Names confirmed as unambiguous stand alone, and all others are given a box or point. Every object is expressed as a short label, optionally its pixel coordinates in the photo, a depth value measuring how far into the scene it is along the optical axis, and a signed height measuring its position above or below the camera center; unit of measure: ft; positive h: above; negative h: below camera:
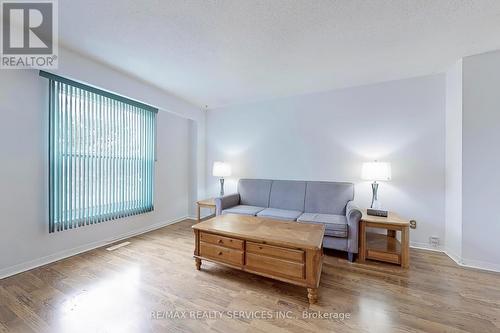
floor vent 8.55 -3.57
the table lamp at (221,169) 12.12 -0.25
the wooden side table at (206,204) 11.05 -2.16
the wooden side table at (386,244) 7.13 -3.18
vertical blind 7.37 +0.45
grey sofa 7.75 -1.99
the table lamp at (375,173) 8.29 -0.34
